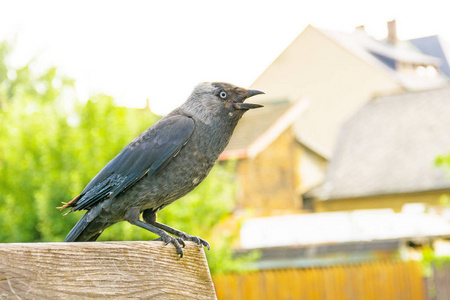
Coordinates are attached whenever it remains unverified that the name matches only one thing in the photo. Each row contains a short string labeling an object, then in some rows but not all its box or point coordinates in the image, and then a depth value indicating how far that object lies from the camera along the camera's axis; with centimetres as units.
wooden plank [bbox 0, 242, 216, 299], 141
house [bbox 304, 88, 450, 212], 2712
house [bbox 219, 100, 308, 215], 2567
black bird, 257
